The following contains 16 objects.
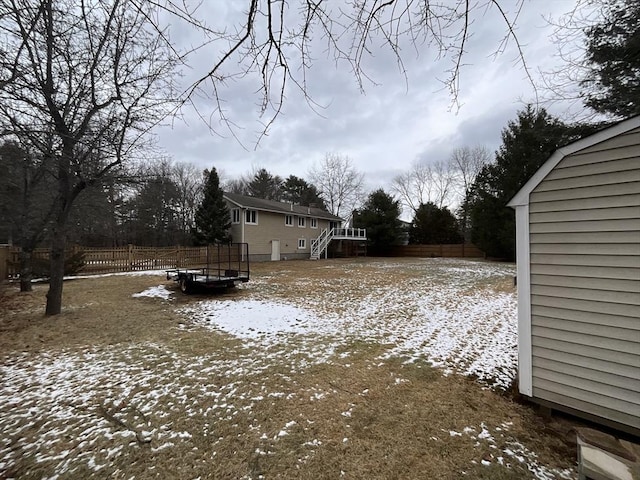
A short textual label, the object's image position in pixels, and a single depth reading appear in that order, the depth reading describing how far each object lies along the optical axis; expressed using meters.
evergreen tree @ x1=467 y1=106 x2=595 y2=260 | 21.62
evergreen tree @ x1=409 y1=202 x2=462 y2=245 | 33.66
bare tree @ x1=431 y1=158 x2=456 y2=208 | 37.75
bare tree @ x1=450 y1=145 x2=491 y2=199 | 35.16
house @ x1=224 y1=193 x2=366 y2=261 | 23.02
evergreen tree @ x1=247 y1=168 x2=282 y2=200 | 39.69
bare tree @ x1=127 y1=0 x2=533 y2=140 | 2.19
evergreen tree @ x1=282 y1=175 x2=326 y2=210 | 40.66
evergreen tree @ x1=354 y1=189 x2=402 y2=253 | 32.16
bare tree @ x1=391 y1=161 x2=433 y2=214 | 39.41
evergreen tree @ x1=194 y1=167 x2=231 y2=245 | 22.66
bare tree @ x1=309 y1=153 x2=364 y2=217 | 39.22
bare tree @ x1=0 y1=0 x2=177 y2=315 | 3.11
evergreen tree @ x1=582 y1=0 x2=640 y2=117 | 4.83
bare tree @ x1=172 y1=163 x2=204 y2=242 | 32.34
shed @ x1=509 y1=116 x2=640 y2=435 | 2.62
